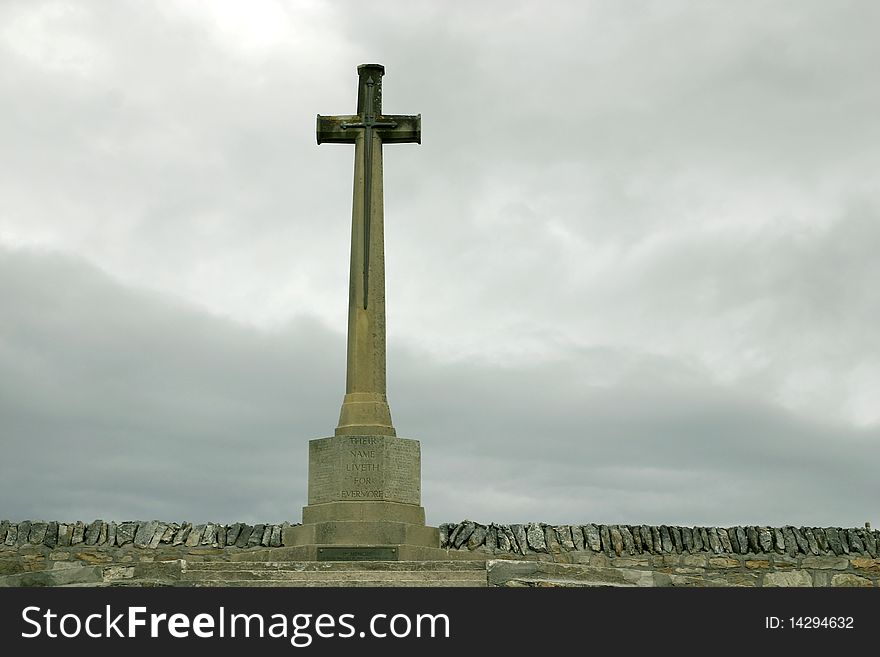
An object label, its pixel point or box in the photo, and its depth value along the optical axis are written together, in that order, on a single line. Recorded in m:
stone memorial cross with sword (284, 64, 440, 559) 14.48
